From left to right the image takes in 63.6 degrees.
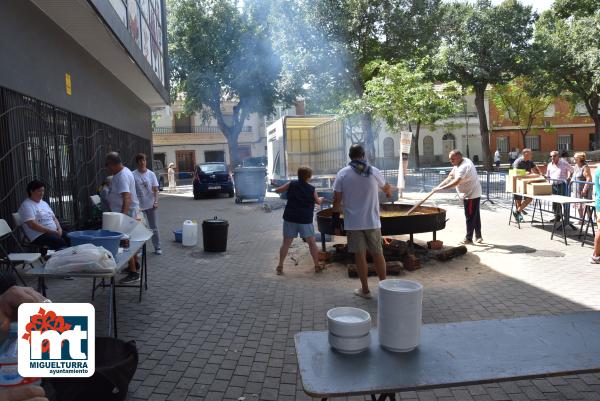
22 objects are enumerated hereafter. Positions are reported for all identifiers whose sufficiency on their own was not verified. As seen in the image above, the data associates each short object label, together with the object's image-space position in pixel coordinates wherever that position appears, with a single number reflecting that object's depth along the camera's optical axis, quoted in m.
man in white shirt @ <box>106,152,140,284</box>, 6.83
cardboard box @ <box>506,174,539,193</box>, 11.10
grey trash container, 19.27
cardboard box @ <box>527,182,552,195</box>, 10.35
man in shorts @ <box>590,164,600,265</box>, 7.29
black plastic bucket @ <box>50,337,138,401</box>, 3.21
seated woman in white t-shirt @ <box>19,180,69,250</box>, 6.39
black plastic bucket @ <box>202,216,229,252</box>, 9.32
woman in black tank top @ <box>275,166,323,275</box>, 7.28
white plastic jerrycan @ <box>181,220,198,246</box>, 10.06
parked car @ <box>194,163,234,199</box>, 21.86
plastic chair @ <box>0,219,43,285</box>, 5.35
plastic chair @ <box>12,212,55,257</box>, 6.39
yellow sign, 9.57
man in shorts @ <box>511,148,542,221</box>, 11.88
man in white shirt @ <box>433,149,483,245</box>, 8.93
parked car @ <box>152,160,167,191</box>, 29.54
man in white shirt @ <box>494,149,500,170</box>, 36.34
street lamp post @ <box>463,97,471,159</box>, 49.52
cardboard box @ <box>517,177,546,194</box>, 10.73
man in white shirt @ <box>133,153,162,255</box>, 8.33
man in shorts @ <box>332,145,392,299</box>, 5.80
